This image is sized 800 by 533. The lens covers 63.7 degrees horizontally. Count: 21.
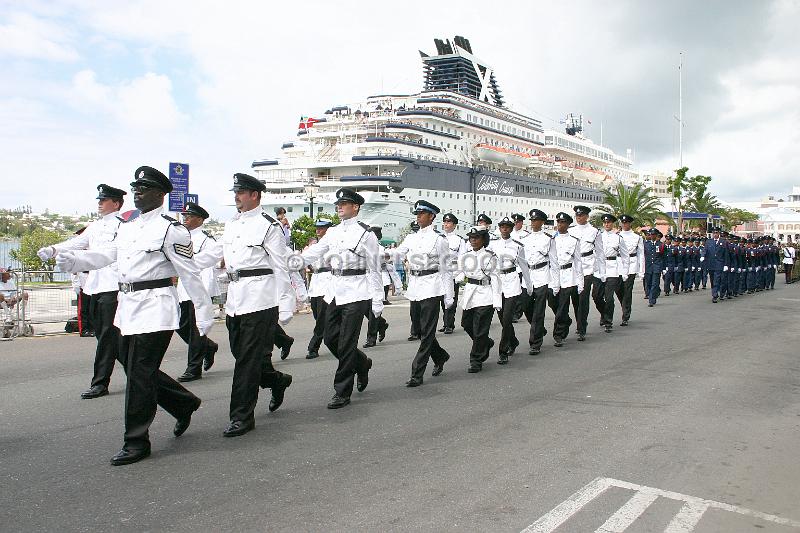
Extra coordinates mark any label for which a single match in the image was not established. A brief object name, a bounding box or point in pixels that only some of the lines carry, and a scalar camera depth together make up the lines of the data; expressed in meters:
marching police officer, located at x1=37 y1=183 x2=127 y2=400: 6.86
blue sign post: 14.38
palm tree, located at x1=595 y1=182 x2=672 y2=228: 50.22
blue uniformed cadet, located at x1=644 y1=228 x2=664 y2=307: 17.39
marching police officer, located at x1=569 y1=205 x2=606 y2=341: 11.12
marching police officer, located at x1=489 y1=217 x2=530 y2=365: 9.21
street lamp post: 35.09
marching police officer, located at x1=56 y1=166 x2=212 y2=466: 4.88
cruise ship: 42.68
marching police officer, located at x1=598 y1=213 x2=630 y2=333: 12.27
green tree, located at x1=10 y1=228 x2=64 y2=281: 33.03
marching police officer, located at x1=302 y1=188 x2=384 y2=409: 6.42
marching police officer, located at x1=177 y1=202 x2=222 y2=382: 7.78
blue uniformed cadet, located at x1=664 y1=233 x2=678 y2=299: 21.18
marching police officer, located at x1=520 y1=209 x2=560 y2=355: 9.95
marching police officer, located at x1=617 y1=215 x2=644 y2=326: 13.34
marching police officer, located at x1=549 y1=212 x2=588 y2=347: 10.49
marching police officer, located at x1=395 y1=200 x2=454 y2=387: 7.59
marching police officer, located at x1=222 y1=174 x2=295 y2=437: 5.48
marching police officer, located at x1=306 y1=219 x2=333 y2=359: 9.39
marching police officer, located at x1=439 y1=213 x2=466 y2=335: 8.07
